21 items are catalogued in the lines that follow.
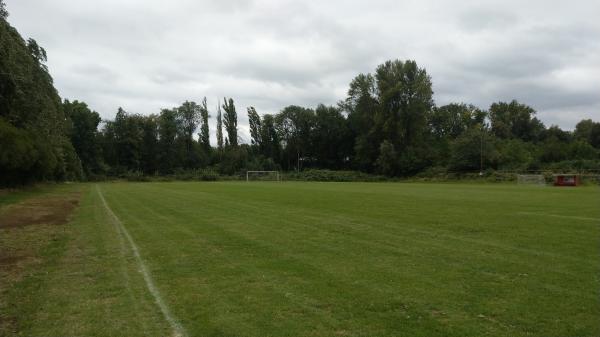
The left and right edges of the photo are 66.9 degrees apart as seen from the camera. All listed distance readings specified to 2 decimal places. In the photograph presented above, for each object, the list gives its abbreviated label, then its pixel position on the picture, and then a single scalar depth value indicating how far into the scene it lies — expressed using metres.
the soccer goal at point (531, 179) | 61.47
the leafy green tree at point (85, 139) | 94.44
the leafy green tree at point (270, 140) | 116.94
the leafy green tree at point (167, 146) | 103.38
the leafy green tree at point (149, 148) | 103.06
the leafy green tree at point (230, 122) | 112.82
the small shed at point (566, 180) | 55.44
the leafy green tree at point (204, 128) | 114.97
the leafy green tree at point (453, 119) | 109.81
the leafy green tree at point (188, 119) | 111.77
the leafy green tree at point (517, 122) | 112.61
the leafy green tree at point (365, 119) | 96.31
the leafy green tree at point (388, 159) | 88.62
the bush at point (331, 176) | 90.39
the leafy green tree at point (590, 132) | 102.56
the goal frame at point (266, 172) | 93.53
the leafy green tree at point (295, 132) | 113.44
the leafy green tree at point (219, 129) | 113.88
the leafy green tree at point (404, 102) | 89.94
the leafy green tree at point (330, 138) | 111.44
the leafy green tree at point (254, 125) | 119.94
